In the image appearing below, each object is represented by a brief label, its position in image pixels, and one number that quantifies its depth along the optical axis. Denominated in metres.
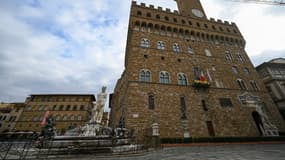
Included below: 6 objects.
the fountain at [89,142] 7.13
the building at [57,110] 33.78
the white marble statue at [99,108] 11.76
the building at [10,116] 36.22
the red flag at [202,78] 17.34
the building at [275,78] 21.17
